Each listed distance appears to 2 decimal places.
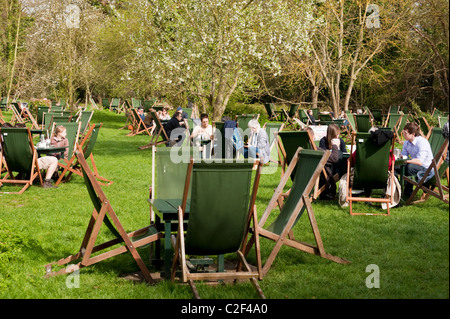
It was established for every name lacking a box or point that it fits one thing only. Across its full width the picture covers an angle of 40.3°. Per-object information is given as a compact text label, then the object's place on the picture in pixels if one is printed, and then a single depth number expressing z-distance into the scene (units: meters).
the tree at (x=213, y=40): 15.41
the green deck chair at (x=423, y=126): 14.76
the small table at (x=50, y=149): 9.83
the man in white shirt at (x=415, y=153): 8.57
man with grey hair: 12.02
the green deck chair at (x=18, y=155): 9.40
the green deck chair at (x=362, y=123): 16.77
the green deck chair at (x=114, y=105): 36.28
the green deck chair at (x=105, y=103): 38.09
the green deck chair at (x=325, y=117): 21.27
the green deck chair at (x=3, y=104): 32.91
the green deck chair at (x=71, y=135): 10.55
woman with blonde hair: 10.47
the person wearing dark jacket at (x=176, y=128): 14.98
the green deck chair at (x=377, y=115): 23.63
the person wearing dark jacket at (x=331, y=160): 8.43
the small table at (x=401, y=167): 8.42
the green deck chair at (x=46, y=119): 14.00
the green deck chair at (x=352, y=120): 17.13
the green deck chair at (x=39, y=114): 21.72
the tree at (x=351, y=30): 22.36
